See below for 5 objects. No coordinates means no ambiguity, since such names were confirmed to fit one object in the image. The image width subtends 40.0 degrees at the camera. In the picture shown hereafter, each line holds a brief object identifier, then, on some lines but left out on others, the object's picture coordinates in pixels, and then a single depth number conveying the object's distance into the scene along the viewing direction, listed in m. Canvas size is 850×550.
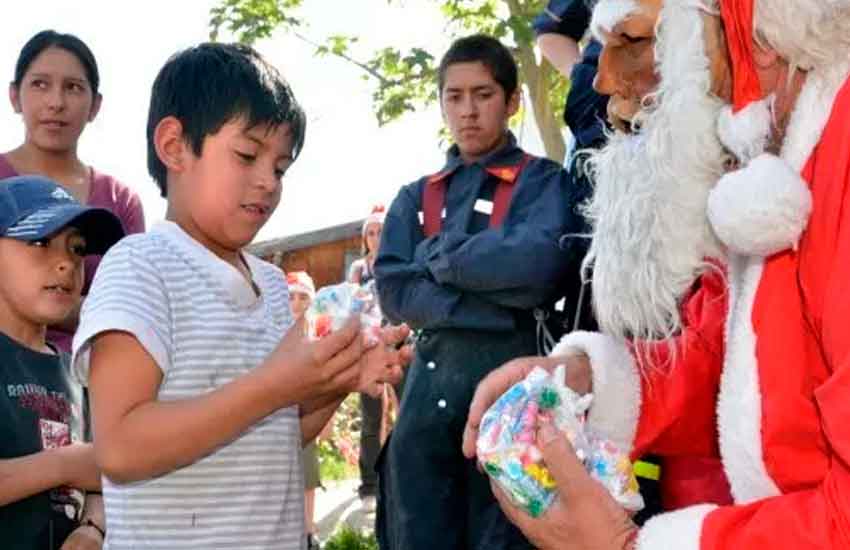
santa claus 1.63
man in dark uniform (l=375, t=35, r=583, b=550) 3.61
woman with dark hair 3.93
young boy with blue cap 2.62
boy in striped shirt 2.11
